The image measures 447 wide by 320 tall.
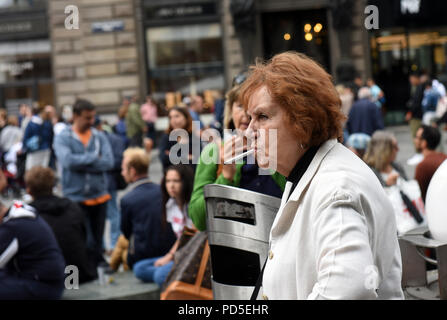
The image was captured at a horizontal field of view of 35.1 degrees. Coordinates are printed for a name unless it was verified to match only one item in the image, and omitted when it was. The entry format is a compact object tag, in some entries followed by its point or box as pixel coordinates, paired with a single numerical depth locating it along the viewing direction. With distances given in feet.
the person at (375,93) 53.52
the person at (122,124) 50.72
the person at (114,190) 28.32
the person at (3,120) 52.94
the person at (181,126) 23.41
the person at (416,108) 43.98
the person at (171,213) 18.22
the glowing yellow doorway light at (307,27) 64.80
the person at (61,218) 19.61
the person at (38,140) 43.11
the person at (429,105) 44.04
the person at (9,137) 49.93
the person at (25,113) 52.41
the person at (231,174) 11.30
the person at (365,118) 29.81
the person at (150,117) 55.62
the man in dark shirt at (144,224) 19.47
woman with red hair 5.71
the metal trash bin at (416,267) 9.35
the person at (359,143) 24.98
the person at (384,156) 20.49
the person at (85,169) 23.99
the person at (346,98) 30.64
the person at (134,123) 50.16
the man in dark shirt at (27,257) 14.85
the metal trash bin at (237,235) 9.85
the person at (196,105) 40.83
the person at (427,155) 19.21
